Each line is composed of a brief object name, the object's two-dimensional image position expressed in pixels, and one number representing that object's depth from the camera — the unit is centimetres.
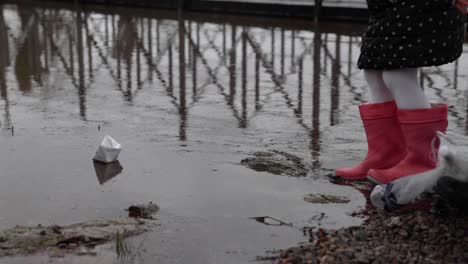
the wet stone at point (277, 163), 431
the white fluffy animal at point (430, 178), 305
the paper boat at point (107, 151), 443
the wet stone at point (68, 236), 311
